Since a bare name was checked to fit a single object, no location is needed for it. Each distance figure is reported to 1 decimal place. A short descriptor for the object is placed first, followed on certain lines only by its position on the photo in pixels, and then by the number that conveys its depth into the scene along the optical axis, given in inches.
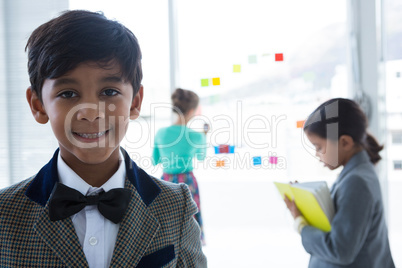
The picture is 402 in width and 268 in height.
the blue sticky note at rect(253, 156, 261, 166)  104.5
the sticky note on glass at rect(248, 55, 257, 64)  102.2
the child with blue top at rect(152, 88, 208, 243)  103.7
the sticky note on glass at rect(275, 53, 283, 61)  101.1
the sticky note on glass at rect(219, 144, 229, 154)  104.9
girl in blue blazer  53.6
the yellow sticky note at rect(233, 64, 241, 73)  103.4
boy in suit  30.0
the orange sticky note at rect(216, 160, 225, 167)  106.2
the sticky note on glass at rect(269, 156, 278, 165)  103.9
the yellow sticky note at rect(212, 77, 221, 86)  104.9
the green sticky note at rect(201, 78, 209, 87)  106.0
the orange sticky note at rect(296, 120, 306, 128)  100.7
